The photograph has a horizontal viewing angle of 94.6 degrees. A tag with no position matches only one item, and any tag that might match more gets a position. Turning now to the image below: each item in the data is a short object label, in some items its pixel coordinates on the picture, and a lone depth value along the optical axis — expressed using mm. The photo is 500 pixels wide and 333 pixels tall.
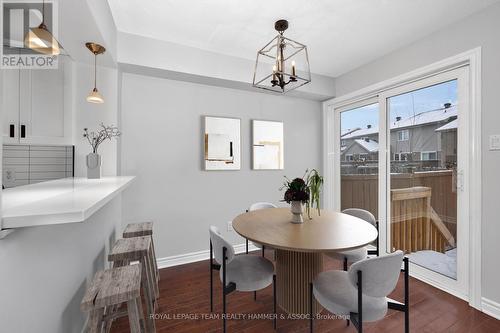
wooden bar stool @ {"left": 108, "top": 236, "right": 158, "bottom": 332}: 1677
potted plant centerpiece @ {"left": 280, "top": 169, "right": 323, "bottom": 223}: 1891
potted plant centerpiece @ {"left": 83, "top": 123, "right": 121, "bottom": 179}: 1994
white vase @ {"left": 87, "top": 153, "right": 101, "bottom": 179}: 1986
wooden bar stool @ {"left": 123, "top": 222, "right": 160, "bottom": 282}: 2092
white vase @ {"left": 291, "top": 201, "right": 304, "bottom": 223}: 1954
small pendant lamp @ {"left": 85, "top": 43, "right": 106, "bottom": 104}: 1953
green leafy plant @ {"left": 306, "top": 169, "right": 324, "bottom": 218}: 1871
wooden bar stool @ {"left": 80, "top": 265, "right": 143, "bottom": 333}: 1151
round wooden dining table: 1466
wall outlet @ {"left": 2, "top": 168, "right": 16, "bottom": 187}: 2213
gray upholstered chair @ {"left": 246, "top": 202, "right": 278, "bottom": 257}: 2688
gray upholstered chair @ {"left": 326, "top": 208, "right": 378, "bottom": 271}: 2057
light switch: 1927
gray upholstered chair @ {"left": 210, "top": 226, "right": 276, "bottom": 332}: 1600
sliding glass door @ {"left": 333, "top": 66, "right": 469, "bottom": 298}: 2256
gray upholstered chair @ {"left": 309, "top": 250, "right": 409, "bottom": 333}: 1215
